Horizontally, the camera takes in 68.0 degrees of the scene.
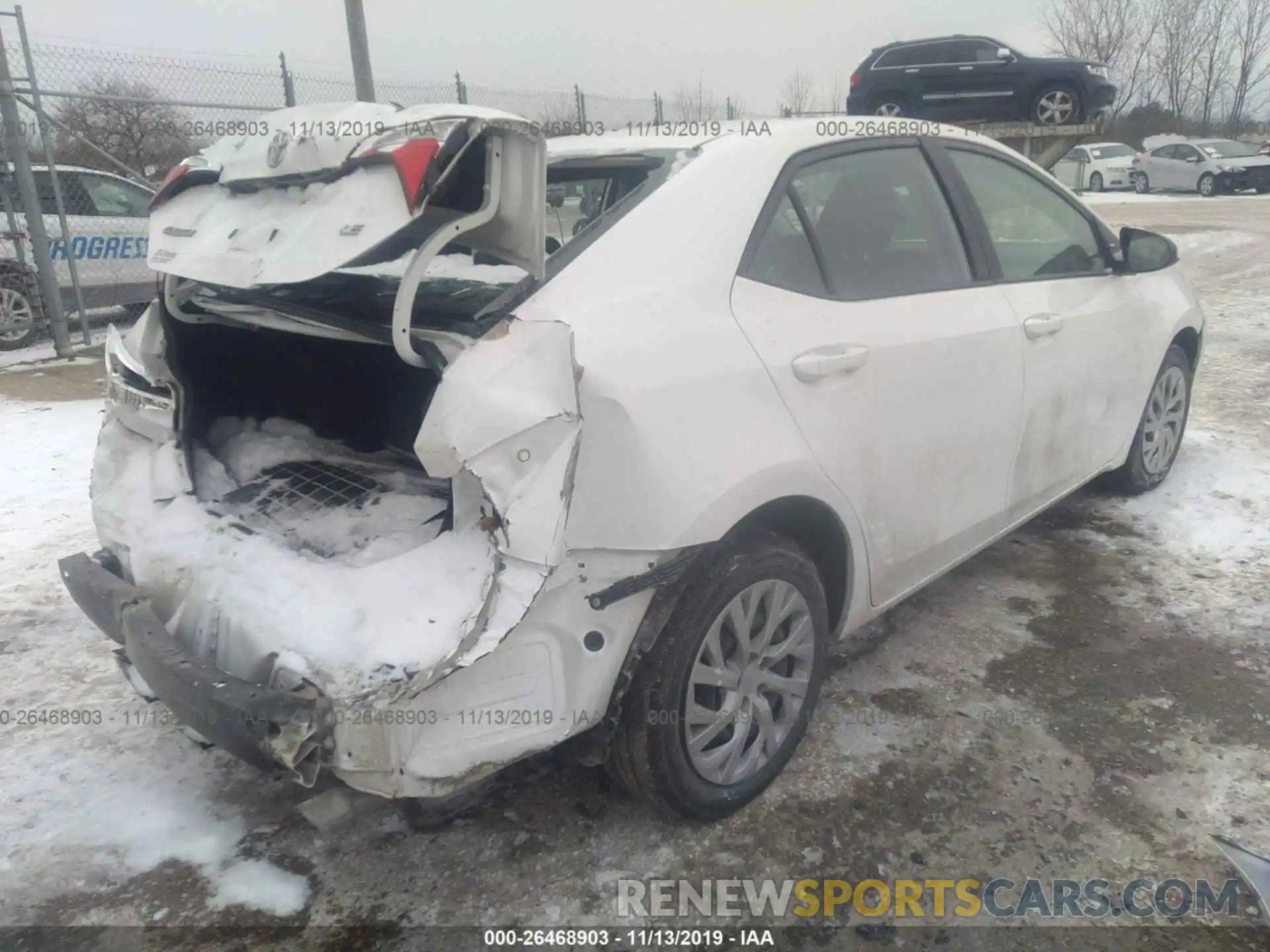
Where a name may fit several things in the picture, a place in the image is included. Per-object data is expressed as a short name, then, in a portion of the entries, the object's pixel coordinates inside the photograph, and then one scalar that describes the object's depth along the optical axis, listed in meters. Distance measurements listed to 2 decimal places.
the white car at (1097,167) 26.91
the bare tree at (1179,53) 43.69
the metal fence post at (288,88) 9.25
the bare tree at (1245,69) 44.03
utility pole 6.94
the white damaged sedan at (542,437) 1.83
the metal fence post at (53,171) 7.16
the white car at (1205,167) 24.12
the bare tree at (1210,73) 44.22
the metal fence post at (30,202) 7.04
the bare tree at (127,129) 9.73
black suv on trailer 11.07
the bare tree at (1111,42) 41.84
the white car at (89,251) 8.27
